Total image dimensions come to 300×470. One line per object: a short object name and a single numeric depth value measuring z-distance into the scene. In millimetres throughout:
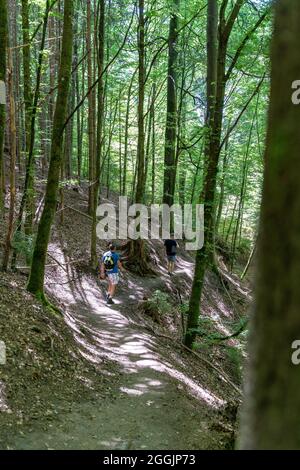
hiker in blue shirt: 12083
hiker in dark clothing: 15880
